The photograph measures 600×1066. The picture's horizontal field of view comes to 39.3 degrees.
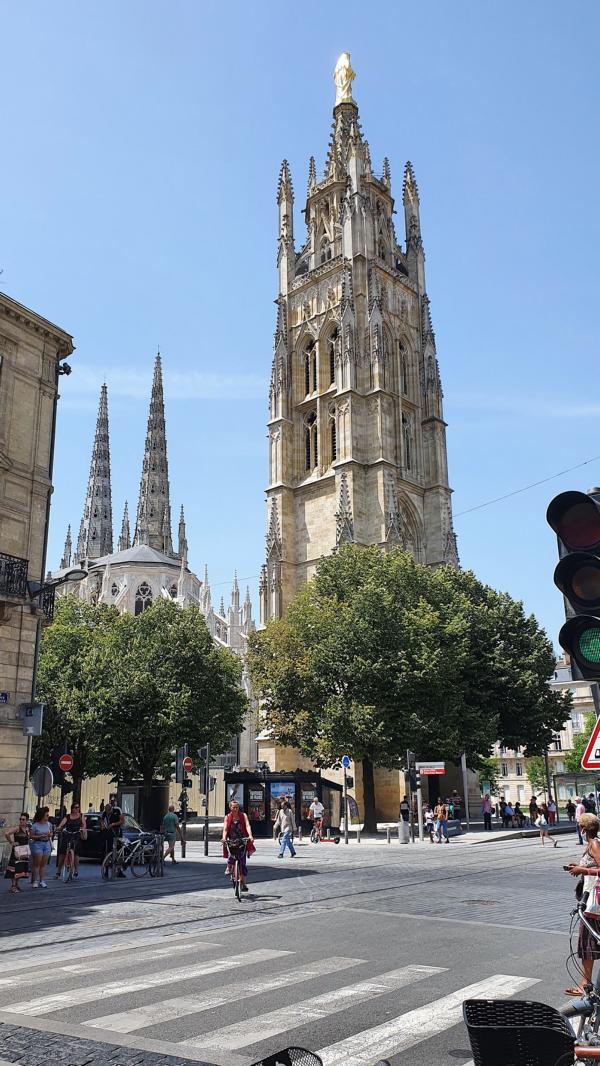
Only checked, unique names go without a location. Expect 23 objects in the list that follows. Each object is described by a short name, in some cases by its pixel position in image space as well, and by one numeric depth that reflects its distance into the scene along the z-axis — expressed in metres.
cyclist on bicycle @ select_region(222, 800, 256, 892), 13.24
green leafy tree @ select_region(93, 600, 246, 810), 32.53
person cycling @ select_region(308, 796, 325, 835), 26.86
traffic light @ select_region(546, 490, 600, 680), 4.20
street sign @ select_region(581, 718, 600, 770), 5.21
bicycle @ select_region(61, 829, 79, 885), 16.31
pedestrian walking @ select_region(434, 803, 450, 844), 26.62
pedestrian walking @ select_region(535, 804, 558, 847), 26.25
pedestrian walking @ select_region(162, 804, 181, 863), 18.62
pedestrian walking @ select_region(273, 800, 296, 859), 19.88
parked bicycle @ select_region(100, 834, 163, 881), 16.61
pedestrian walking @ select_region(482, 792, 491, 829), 34.03
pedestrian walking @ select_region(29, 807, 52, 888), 15.57
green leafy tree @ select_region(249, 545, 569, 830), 29.95
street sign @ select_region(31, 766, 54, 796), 17.16
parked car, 19.55
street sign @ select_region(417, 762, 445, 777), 27.41
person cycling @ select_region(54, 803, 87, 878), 16.81
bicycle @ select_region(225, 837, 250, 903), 12.84
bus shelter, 27.02
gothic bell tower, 46.88
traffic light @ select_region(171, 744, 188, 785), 20.95
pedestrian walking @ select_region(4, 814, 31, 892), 14.52
